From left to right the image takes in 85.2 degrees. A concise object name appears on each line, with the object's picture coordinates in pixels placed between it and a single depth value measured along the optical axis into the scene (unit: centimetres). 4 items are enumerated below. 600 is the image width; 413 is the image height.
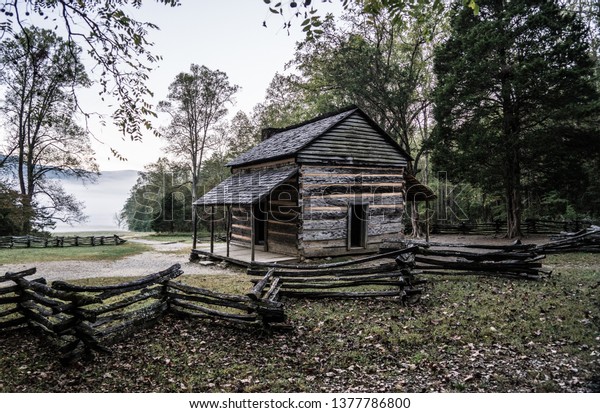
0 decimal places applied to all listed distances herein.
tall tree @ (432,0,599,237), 1415
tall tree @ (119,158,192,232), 2630
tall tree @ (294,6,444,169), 1923
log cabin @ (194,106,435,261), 1188
